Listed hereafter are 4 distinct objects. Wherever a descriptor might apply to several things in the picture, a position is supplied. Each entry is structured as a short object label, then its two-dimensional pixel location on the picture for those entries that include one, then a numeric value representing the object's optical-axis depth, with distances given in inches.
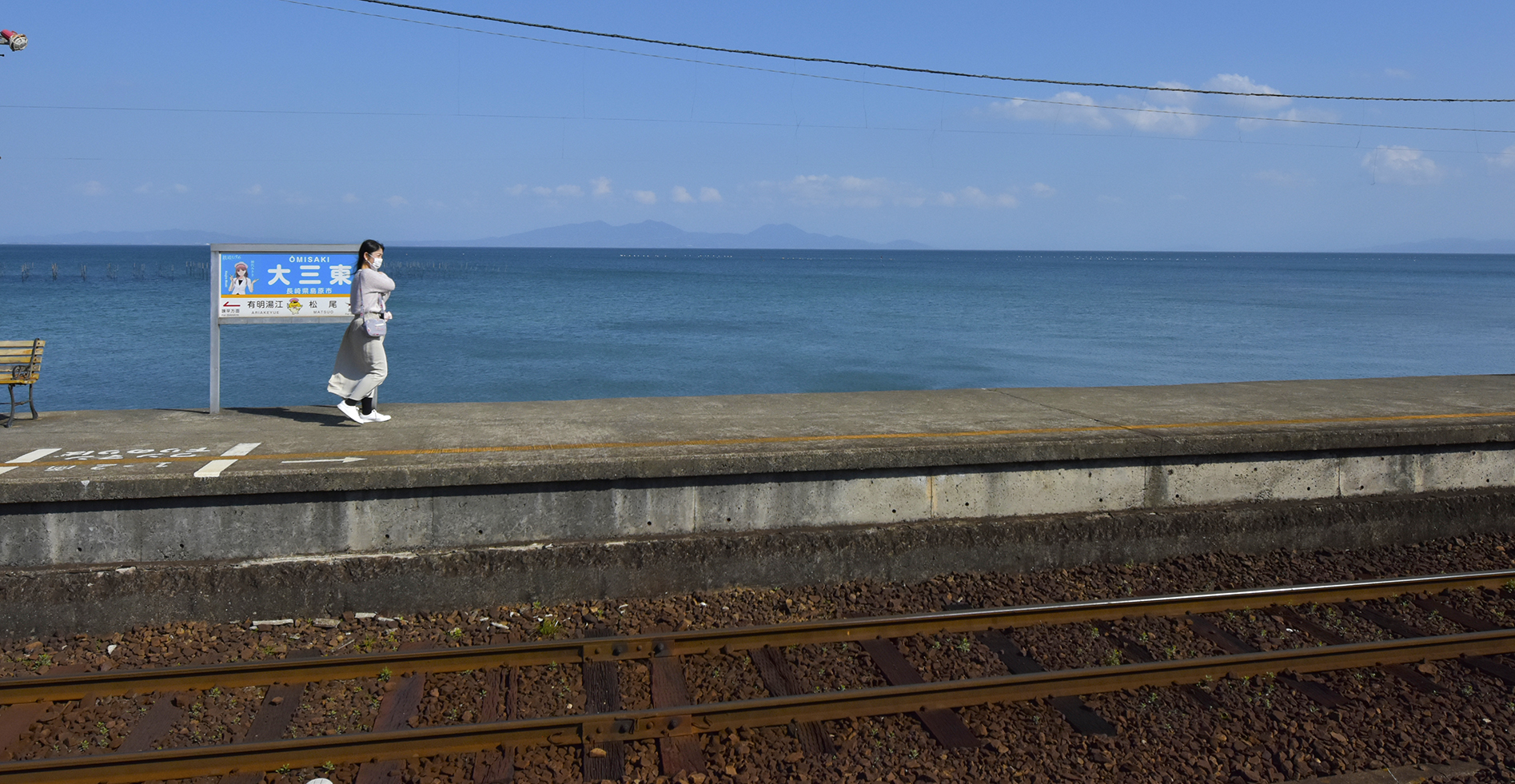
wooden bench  369.4
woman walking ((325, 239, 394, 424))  356.8
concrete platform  283.7
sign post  384.2
